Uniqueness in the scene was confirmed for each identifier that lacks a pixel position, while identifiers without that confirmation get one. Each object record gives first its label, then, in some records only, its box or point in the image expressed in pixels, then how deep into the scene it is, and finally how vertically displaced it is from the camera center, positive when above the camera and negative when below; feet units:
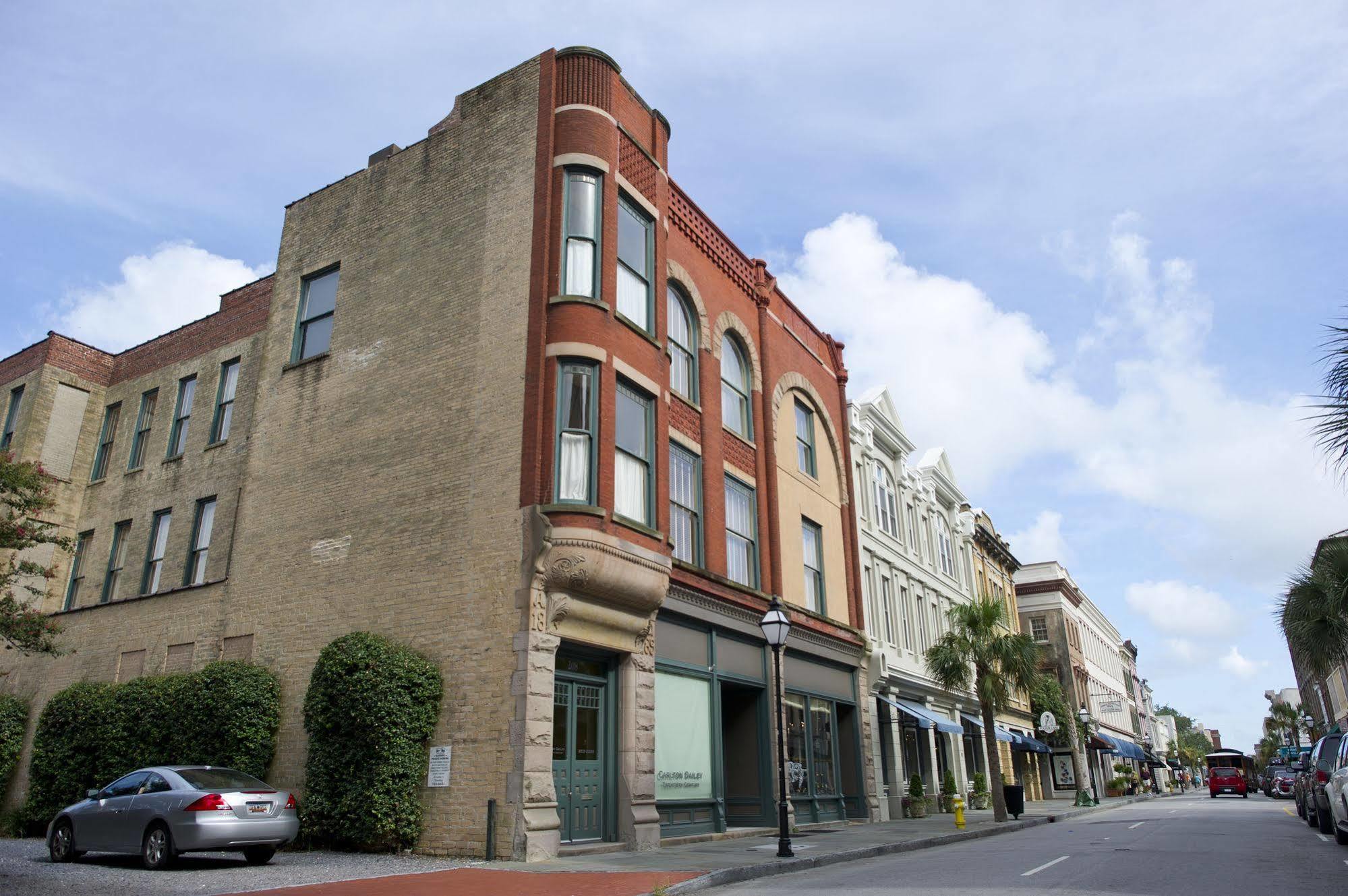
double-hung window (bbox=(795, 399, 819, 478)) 89.81 +31.19
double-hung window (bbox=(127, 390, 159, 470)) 85.10 +31.59
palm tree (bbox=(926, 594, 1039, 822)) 89.51 +11.51
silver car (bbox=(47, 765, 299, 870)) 41.01 -0.92
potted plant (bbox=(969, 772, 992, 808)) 113.91 -1.05
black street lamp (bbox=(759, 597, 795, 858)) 49.65 +7.85
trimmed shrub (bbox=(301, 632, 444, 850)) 48.44 +2.49
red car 187.93 -0.09
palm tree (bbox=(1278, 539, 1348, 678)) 67.15 +10.89
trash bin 92.84 -1.28
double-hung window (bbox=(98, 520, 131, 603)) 79.51 +18.84
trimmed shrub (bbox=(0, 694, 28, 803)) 71.15 +4.78
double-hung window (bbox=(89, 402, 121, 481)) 87.86 +31.64
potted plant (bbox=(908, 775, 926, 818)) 93.04 -1.27
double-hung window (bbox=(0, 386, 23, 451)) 90.27 +34.35
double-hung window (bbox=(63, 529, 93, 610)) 82.89 +18.95
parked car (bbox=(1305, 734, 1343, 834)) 58.85 +0.43
